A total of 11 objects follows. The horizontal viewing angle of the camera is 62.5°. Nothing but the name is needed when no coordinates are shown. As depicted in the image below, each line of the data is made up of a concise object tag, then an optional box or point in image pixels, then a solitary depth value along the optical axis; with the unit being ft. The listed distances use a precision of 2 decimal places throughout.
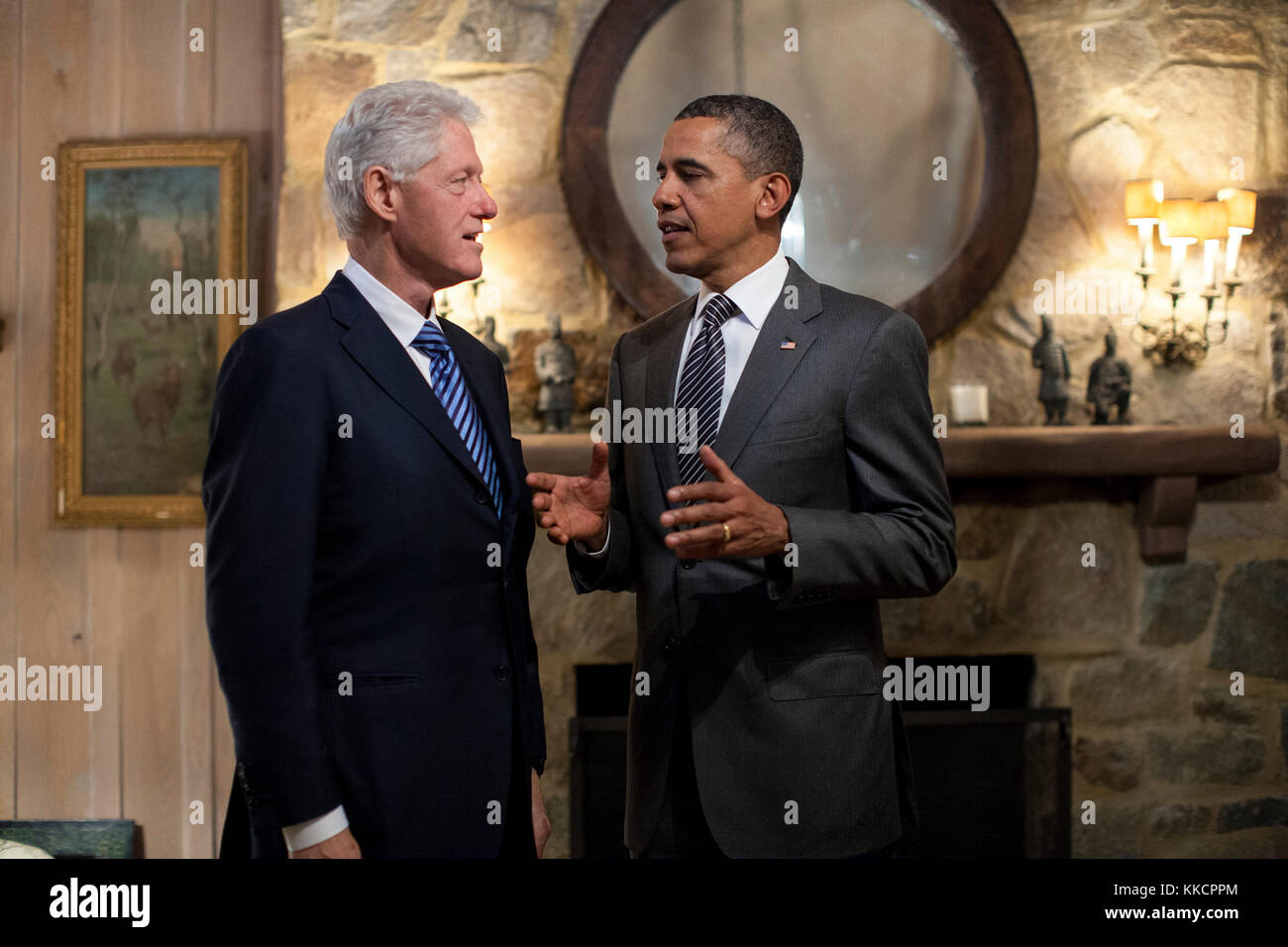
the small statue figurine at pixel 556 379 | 8.45
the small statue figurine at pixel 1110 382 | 8.57
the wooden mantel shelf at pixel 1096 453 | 8.30
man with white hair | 4.32
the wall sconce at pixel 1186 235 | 8.57
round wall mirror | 8.60
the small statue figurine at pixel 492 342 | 8.48
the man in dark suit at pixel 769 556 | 5.22
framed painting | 9.14
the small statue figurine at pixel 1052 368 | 8.54
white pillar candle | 8.58
